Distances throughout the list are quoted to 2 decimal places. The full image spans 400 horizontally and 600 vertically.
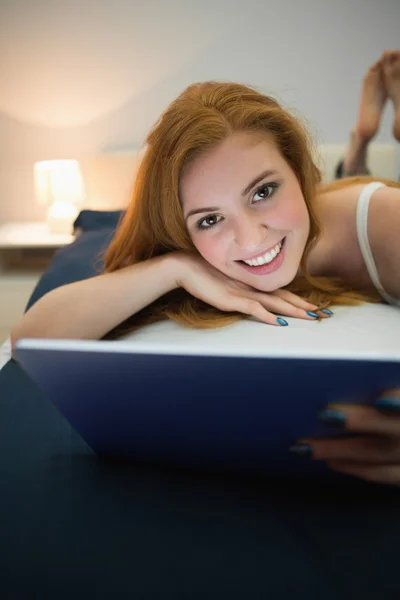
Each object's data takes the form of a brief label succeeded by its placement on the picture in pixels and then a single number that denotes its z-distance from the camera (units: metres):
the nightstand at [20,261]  2.40
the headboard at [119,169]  2.48
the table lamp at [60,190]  2.50
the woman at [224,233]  0.89
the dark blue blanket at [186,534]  0.56
